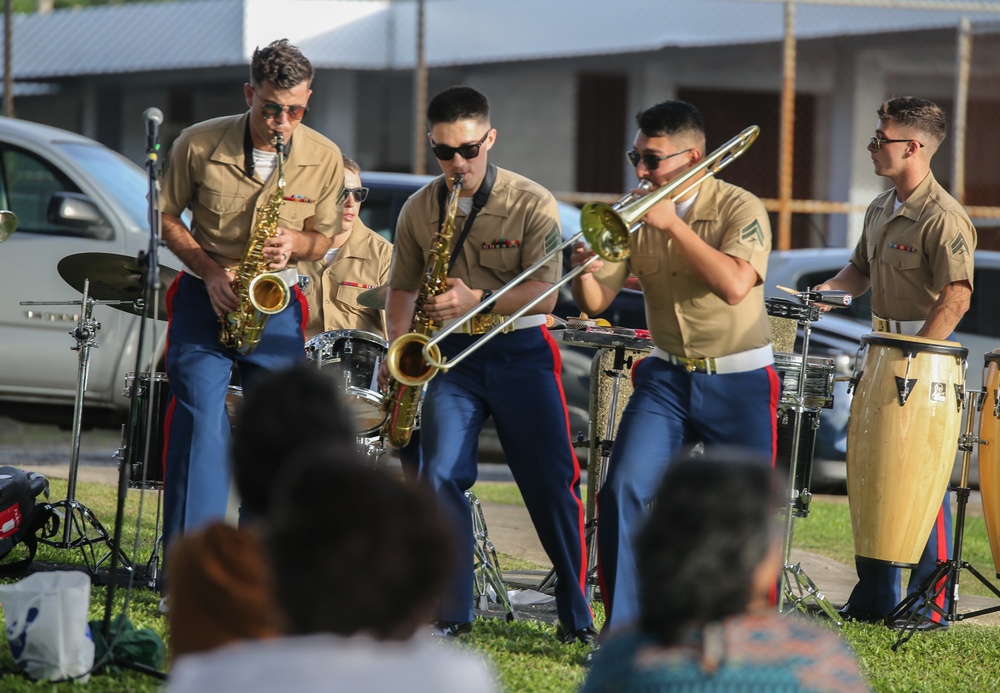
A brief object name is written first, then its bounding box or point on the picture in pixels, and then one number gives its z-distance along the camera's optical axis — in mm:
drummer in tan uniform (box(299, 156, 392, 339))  14102
